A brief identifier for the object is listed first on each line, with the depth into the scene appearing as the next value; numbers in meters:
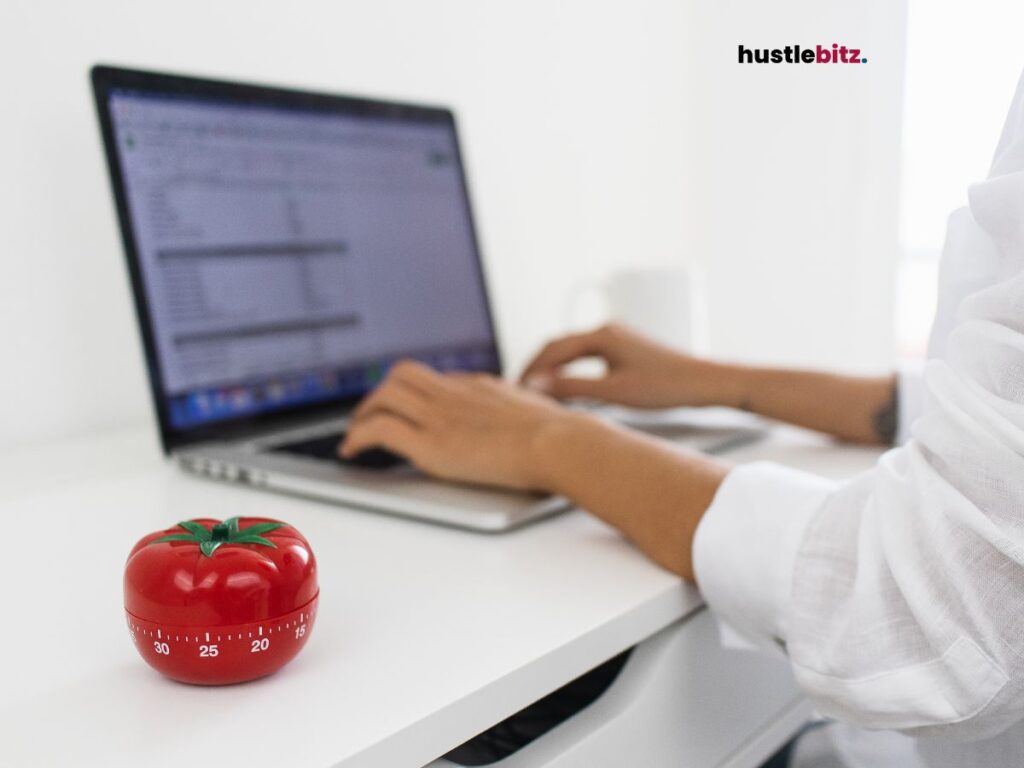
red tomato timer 0.38
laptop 0.74
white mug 1.13
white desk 0.36
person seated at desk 0.42
